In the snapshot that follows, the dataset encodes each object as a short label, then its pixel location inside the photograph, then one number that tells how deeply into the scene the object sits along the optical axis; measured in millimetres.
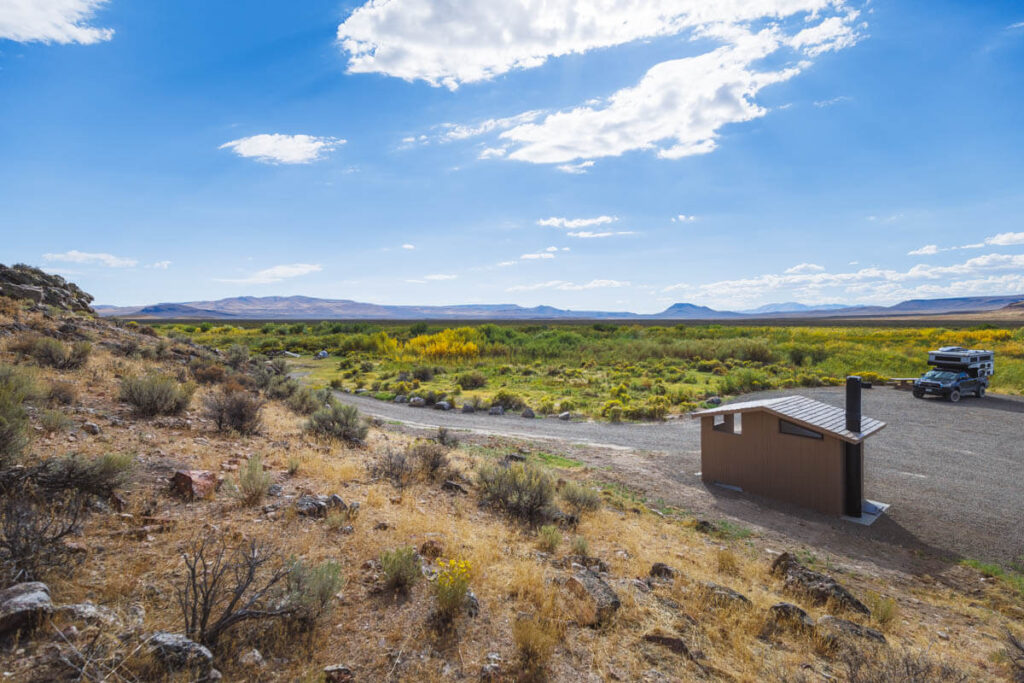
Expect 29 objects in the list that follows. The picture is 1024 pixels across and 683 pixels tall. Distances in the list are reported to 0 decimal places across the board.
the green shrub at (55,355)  12055
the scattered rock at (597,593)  4922
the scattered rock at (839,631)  5090
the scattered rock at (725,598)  5730
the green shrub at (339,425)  11836
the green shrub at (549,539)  6816
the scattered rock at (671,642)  4594
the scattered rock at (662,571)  6441
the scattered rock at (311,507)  6375
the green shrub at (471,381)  29188
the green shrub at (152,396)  9883
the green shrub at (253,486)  6441
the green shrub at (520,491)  8226
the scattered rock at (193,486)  6266
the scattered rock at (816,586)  6258
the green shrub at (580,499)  9211
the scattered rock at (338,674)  3637
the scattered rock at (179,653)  3352
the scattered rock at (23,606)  3377
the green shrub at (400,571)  4871
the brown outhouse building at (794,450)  10914
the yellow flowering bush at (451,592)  4516
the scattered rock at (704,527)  9400
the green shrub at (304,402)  15578
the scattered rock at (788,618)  5309
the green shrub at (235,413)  10203
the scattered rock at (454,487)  9016
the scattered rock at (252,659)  3604
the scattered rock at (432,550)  5843
